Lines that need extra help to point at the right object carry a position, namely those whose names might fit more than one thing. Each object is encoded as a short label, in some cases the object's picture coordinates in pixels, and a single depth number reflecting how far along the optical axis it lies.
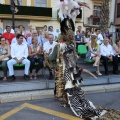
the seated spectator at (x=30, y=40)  8.18
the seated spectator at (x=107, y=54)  7.95
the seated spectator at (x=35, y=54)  6.96
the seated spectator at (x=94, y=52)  7.69
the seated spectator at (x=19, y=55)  6.58
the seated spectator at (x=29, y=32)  9.25
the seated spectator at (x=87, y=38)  11.27
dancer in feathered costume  4.41
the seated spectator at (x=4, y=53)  6.64
